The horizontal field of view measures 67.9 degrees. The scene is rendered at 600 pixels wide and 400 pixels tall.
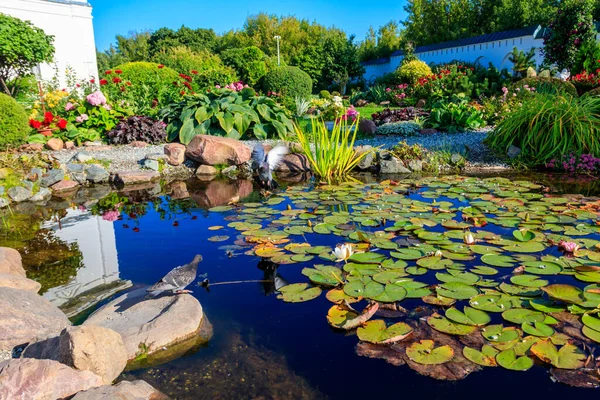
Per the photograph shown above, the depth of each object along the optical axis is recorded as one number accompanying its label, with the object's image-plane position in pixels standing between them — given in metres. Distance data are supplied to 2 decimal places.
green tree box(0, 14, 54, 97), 9.96
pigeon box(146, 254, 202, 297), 2.28
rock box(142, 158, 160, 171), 6.34
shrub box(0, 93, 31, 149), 6.26
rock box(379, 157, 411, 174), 6.18
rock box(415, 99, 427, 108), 13.79
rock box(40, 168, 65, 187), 5.59
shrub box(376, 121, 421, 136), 8.27
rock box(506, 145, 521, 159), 6.23
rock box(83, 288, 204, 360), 2.01
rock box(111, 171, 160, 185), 5.93
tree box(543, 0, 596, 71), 11.90
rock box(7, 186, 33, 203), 5.05
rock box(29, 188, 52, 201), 5.18
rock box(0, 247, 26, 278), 2.69
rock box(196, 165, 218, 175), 6.46
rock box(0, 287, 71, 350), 2.01
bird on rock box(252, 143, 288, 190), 5.46
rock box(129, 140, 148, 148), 7.37
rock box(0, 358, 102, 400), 1.52
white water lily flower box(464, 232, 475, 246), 2.97
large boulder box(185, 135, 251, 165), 6.45
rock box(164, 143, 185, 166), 6.57
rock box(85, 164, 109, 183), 5.96
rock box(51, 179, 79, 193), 5.58
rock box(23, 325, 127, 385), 1.65
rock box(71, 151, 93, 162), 6.29
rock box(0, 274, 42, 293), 2.46
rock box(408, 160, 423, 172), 6.26
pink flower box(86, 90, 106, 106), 7.43
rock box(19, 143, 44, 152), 6.57
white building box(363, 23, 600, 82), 16.97
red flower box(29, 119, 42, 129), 7.14
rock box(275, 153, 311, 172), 6.50
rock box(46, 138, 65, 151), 7.03
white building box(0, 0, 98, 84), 12.49
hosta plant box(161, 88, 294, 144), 7.46
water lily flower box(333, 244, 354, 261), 2.66
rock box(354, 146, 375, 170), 6.38
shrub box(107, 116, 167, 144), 7.47
